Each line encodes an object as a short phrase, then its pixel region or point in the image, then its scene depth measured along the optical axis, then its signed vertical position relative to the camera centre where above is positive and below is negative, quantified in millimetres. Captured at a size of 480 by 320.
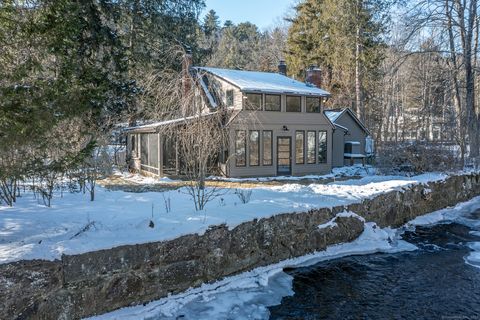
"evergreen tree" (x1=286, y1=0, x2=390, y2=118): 22641 +7437
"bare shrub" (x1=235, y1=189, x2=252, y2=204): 6700 -877
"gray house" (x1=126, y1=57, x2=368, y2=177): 15359 +856
